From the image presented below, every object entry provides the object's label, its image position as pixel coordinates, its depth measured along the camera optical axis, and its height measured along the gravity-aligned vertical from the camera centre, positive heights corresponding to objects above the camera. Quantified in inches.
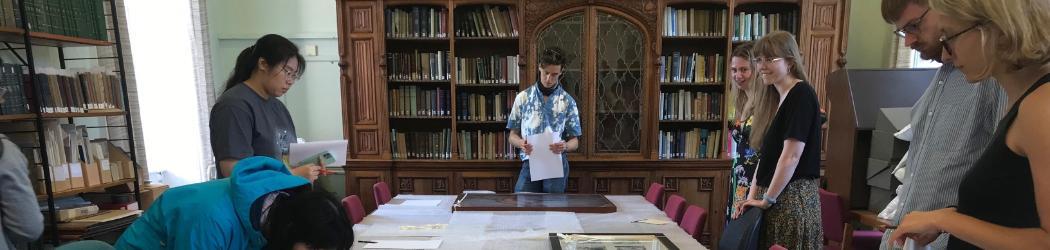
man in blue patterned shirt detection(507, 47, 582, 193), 114.3 -8.1
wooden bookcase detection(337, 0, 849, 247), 135.0 +0.3
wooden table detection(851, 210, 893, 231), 90.3 -28.0
